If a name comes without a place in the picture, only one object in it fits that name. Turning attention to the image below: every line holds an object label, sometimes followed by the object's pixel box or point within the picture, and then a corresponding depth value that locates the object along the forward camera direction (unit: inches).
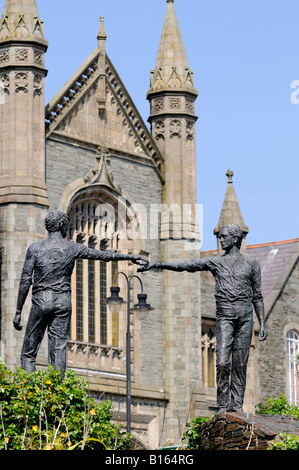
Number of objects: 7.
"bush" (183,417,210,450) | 800.3
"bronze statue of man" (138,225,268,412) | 778.8
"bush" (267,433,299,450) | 693.3
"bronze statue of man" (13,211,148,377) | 781.9
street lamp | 1277.1
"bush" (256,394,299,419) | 1476.4
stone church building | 1612.9
